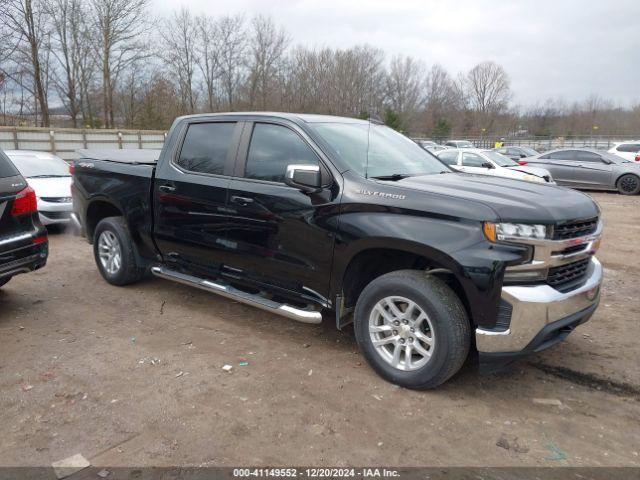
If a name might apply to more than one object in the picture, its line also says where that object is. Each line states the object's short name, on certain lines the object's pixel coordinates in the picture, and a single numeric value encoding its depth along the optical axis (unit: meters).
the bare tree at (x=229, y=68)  50.00
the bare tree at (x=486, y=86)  83.12
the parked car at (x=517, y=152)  23.75
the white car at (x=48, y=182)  8.84
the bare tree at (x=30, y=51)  32.49
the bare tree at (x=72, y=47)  36.88
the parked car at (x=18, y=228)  4.68
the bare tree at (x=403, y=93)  72.75
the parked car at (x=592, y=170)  15.70
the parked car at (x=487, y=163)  13.34
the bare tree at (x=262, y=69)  49.78
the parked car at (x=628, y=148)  21.24
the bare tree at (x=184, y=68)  48.25
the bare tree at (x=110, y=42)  37.78
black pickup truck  3.12
